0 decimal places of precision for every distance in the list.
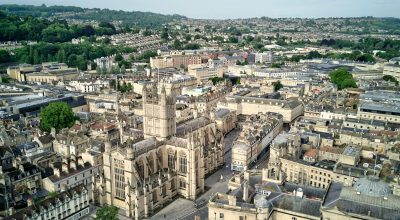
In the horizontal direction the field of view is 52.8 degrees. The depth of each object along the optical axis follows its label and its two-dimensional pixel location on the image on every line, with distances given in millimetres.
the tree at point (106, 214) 64375
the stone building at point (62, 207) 67250
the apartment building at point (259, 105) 141625
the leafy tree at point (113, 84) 185300
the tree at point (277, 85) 186350
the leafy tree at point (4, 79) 189438
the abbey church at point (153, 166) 76312
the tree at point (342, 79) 179125
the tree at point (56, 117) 118125
